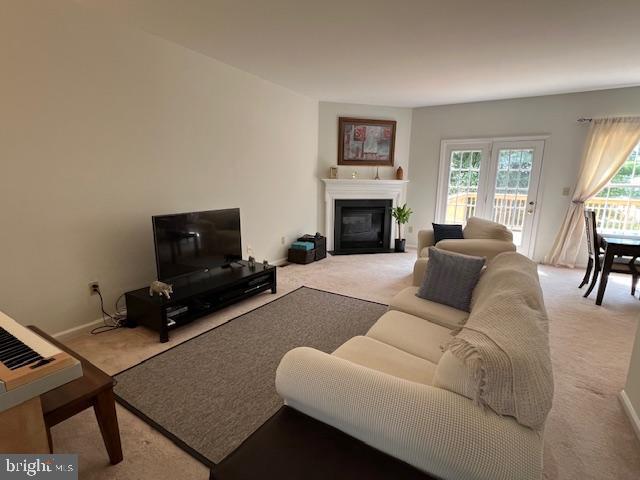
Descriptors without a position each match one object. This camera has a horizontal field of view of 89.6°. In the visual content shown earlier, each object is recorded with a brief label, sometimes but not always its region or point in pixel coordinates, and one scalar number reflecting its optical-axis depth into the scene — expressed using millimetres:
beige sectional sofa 865
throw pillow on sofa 2246
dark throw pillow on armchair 4008
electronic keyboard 987
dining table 3316
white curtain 4371
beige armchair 2791
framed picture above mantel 5496
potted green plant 5750
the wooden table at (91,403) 1372
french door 5036
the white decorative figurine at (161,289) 2654
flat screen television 2791
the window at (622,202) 4531
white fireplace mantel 5527
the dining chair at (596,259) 3490
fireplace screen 5699
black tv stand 2601
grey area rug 1728
